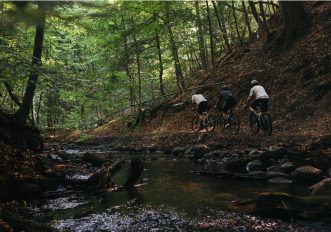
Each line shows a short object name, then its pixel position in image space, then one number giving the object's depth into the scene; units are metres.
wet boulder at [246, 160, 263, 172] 12.08
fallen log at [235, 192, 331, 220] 7.08
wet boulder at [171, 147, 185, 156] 17.44
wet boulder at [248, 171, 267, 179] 10.89
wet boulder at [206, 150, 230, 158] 15.01
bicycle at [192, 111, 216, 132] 18.48
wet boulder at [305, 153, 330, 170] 10.50
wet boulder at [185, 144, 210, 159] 15.92
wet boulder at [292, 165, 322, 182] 9.99
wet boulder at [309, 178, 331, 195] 8.23
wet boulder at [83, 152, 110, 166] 14.27
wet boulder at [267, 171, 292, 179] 10.60
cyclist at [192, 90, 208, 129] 18.23
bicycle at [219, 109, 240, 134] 17.69
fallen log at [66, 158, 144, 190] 10.46
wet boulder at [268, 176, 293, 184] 10.35
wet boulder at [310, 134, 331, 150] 11.99
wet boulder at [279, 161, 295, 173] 11.02
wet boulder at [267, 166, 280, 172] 11.36
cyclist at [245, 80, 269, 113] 15.48
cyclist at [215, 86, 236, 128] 17.28
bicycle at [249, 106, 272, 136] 15.52
